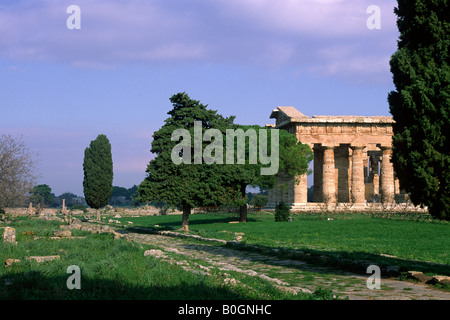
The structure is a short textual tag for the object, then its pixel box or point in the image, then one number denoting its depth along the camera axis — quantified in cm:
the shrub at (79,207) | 11621
